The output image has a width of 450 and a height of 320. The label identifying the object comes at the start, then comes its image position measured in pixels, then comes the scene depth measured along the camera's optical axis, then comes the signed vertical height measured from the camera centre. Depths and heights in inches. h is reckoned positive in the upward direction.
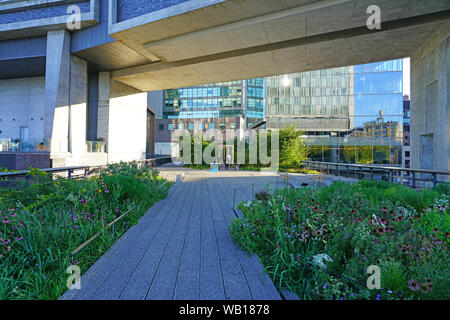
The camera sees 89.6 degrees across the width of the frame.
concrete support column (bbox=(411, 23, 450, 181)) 394.3 +112.1
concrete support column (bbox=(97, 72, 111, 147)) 800.3 +190.3
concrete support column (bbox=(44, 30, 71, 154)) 642.8 +209.1
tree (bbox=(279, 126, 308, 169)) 746.2 +39.5
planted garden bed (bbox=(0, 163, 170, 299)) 88.7 -38.9
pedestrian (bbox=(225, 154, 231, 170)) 877.2 -4.5
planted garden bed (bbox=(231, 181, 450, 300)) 79.7 -40.3
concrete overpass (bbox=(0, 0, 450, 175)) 404.8 +268.4
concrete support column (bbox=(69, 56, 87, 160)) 684.6 +157.9
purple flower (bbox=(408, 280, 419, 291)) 69.6 -38.7
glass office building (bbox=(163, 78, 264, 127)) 2320.4 +603.7
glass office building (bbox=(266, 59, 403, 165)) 1090.7 +270.4
